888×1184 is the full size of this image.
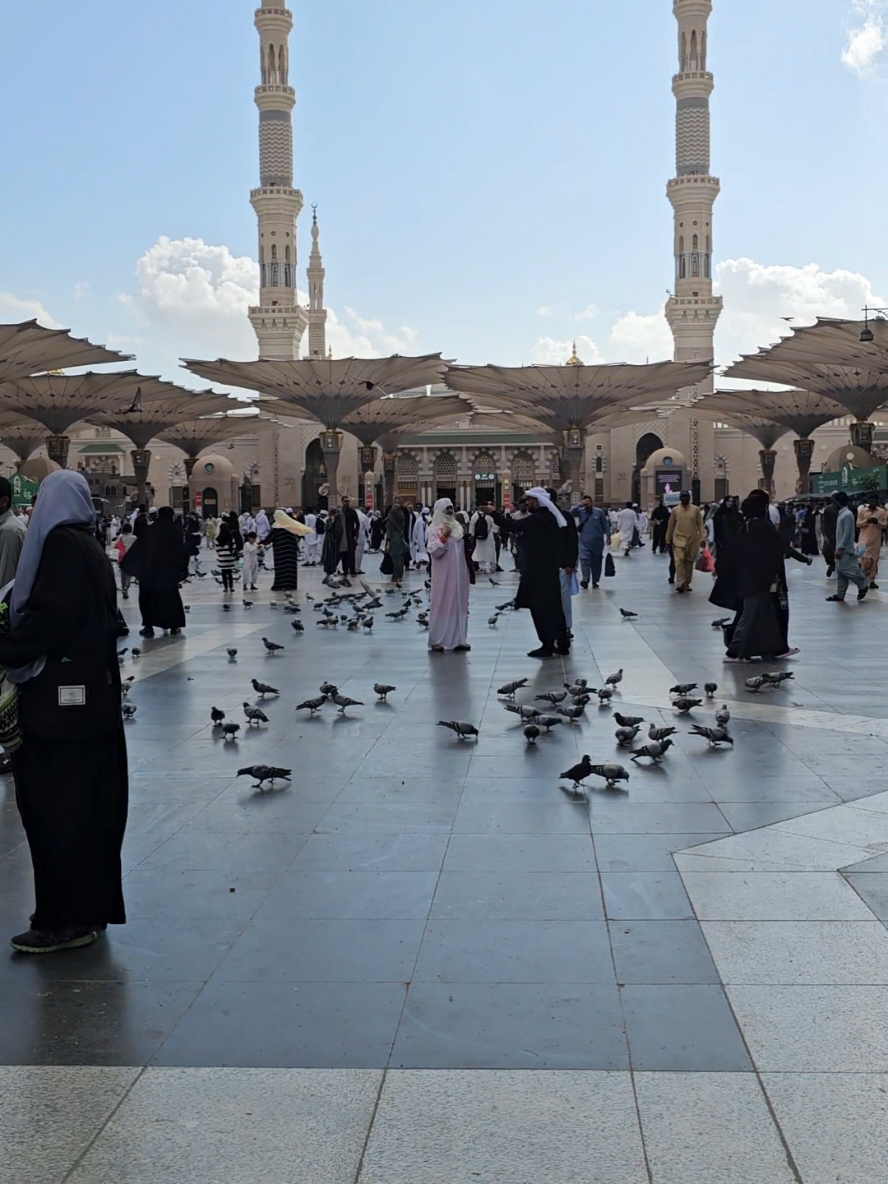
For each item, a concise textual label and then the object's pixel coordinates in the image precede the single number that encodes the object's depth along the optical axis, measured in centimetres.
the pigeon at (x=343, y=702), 724
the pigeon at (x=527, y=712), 662
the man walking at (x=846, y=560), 1470
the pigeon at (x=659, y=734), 600
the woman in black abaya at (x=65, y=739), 355
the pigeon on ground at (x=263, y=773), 537
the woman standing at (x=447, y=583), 1050
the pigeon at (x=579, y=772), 533
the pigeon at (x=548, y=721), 651
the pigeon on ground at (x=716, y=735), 614
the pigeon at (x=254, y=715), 690
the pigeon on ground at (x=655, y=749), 584
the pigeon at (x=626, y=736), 618
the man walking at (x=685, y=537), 1664
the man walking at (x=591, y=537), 1708
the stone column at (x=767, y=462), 5497
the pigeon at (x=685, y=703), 710
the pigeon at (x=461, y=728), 639
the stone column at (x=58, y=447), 4050
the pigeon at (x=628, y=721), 643
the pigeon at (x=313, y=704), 726
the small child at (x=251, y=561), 1894
